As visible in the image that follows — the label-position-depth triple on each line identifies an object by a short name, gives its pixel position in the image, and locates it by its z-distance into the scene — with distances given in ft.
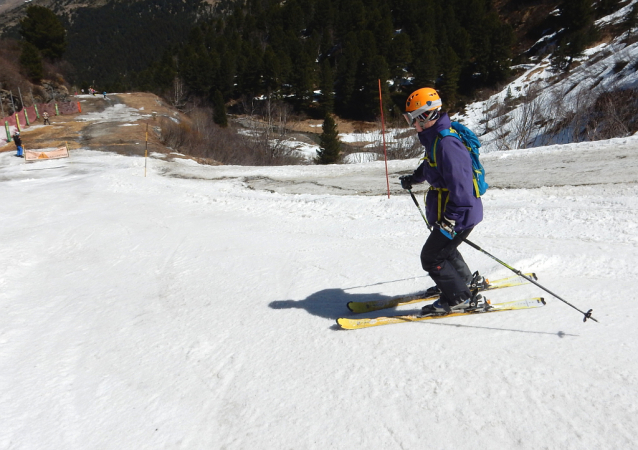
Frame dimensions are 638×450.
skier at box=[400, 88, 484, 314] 10.62
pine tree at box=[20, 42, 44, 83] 135.33
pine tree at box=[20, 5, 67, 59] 163.73
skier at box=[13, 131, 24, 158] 64.18
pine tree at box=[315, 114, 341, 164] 107.24
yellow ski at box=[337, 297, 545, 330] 12.46
